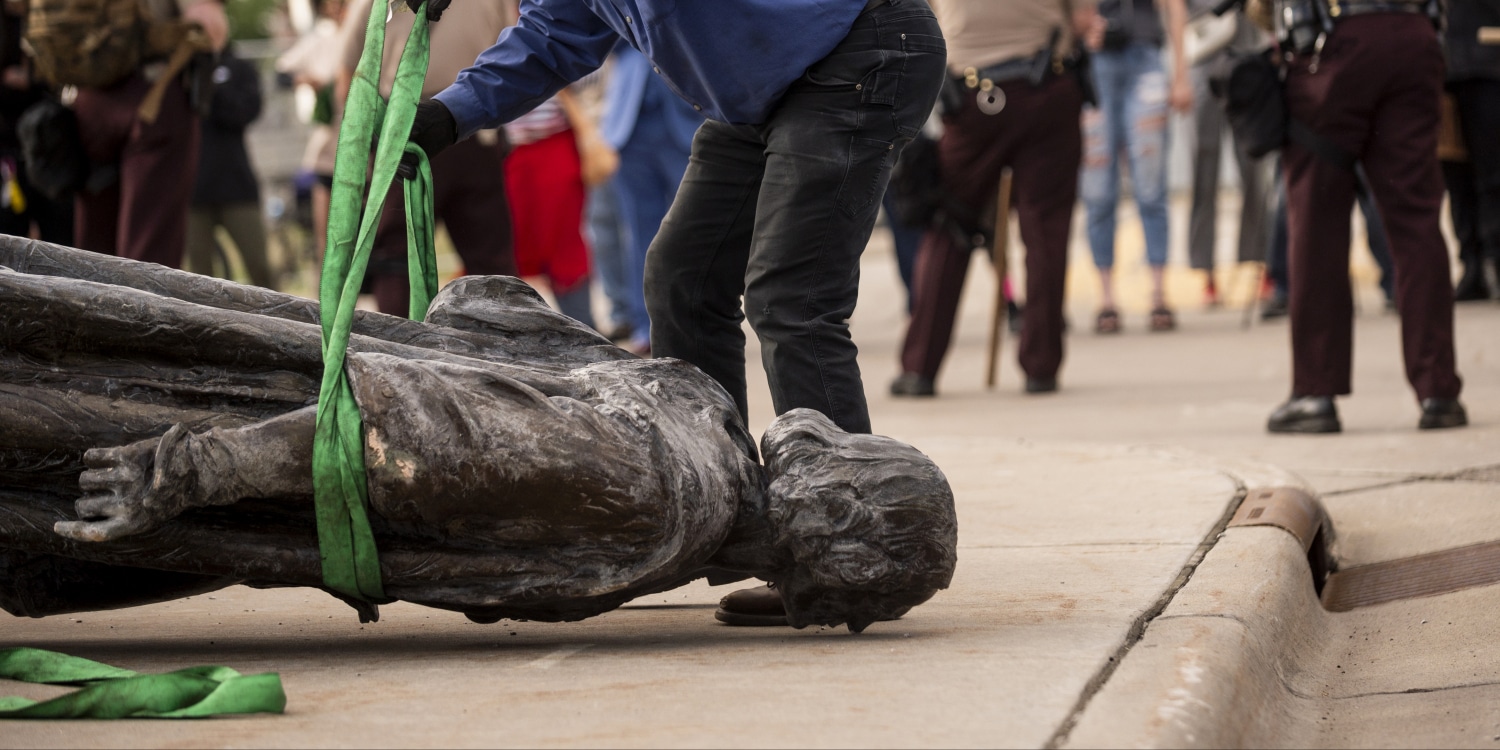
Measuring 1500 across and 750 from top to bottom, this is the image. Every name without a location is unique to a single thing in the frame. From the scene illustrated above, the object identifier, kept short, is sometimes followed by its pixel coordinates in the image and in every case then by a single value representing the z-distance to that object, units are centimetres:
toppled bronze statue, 533
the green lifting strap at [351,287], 531
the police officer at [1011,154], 1447
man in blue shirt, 661
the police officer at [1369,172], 1074
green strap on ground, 497
